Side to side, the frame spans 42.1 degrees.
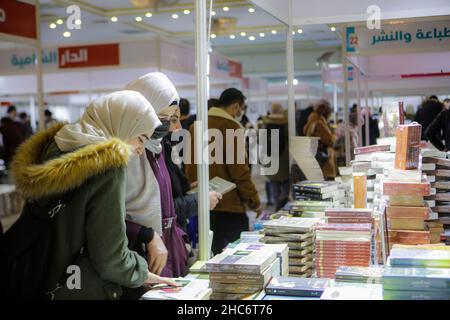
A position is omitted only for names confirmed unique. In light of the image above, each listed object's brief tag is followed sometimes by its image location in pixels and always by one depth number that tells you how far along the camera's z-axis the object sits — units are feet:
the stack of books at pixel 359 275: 6.38
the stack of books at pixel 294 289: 6.09
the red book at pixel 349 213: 7.89
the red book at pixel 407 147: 8.71
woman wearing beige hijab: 5.32
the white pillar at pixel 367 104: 15.52
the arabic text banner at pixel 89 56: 25.00
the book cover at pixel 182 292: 5.76
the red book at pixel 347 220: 7.86
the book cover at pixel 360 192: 9.27
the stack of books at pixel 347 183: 10.44
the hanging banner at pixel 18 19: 15.08
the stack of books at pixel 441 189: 8.78
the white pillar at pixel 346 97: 12.96
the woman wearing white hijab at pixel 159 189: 6.94
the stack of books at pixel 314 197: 9.34
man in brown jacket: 12.49
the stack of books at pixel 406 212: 8.05
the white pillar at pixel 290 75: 12.22
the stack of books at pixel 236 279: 6.15
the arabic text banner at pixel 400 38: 11.75
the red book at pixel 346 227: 7.39
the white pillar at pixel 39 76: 16.11
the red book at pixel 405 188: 8.01
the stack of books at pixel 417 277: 5.17
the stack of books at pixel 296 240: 7.61
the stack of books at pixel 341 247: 7.24
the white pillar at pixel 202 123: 7.40
